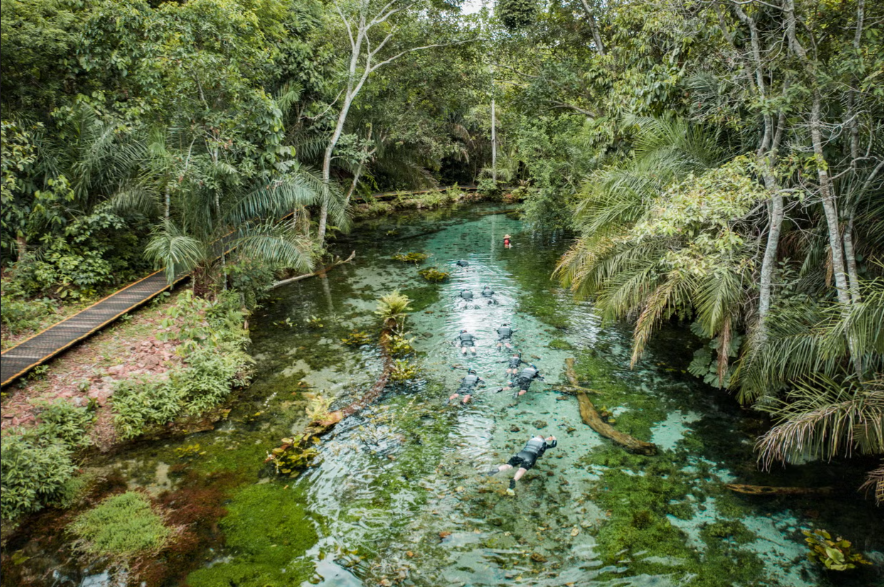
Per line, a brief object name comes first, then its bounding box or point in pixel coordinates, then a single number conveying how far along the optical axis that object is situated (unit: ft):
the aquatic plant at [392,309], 31.19
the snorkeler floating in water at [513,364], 24.50
